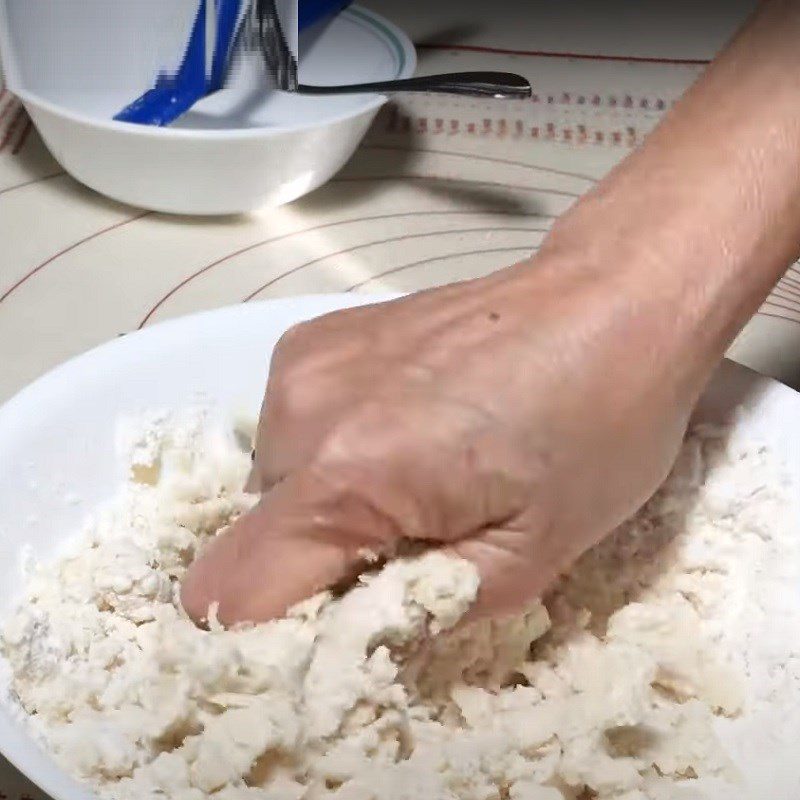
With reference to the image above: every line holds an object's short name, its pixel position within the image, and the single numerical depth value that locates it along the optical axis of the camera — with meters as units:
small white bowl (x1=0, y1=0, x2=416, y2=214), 0.87
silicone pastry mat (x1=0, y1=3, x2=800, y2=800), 0.86
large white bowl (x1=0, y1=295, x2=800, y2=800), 0.56
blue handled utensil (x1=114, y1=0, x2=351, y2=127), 0.98
